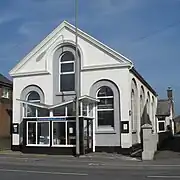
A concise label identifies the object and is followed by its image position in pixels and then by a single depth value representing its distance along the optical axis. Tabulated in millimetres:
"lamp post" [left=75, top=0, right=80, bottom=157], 24734
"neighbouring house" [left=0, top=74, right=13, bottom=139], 35469
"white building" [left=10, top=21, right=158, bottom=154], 27172
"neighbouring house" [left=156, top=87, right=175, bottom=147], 51881
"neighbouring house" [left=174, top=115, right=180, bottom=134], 92844
